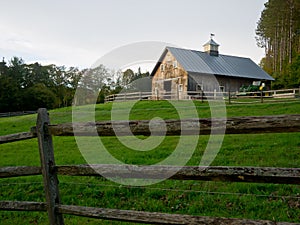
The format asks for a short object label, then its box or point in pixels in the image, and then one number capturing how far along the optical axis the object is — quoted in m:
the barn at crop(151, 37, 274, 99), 27.25
